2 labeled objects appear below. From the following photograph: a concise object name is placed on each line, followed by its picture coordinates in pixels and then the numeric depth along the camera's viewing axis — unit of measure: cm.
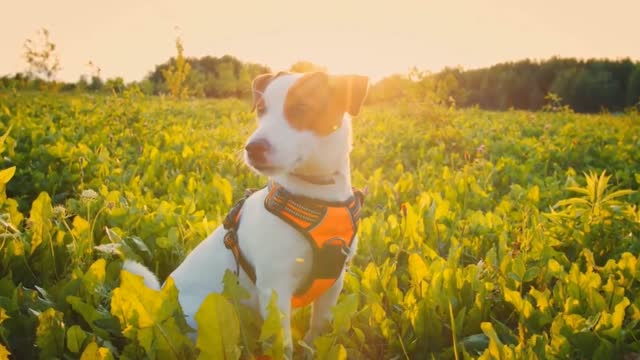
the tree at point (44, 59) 1745
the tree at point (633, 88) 3672
